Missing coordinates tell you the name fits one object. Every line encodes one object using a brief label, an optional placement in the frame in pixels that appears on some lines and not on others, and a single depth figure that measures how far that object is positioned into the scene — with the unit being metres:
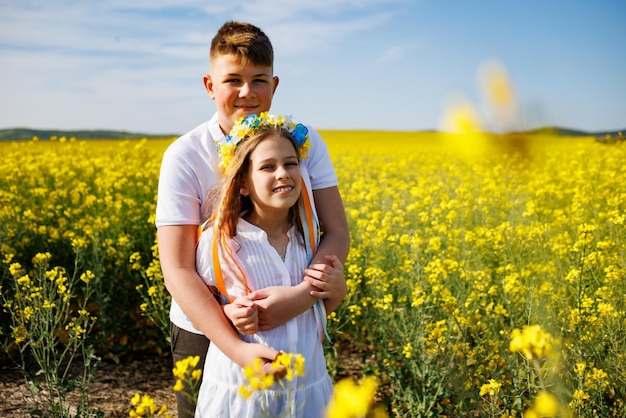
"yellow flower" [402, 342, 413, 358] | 2.54
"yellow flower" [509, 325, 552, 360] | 1.17
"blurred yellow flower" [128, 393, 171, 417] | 1.30
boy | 1.70
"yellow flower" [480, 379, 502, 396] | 1.89
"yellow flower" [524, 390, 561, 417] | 1.08
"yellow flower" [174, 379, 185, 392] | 1.22
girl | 1.68
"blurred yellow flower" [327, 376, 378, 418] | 0.84
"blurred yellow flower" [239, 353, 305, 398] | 1.16
